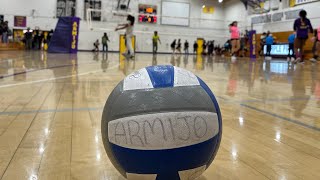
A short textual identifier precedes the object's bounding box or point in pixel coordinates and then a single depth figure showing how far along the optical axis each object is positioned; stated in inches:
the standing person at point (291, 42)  592.0
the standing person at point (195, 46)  987.4
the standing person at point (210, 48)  960.4
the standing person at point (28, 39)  797.0
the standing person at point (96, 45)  911.7
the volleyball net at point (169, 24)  913.0
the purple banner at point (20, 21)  868.0
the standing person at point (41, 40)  821.0
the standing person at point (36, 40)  816.8
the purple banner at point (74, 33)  519.6
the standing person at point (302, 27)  372.3
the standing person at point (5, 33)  677.7
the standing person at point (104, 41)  829.8
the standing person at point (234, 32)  519.1
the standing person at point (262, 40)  725.1
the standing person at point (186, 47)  991.3
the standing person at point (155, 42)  790.4
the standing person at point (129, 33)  408.6
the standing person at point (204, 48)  980.0
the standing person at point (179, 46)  946.1
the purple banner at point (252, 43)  640.5
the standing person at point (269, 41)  666.9
